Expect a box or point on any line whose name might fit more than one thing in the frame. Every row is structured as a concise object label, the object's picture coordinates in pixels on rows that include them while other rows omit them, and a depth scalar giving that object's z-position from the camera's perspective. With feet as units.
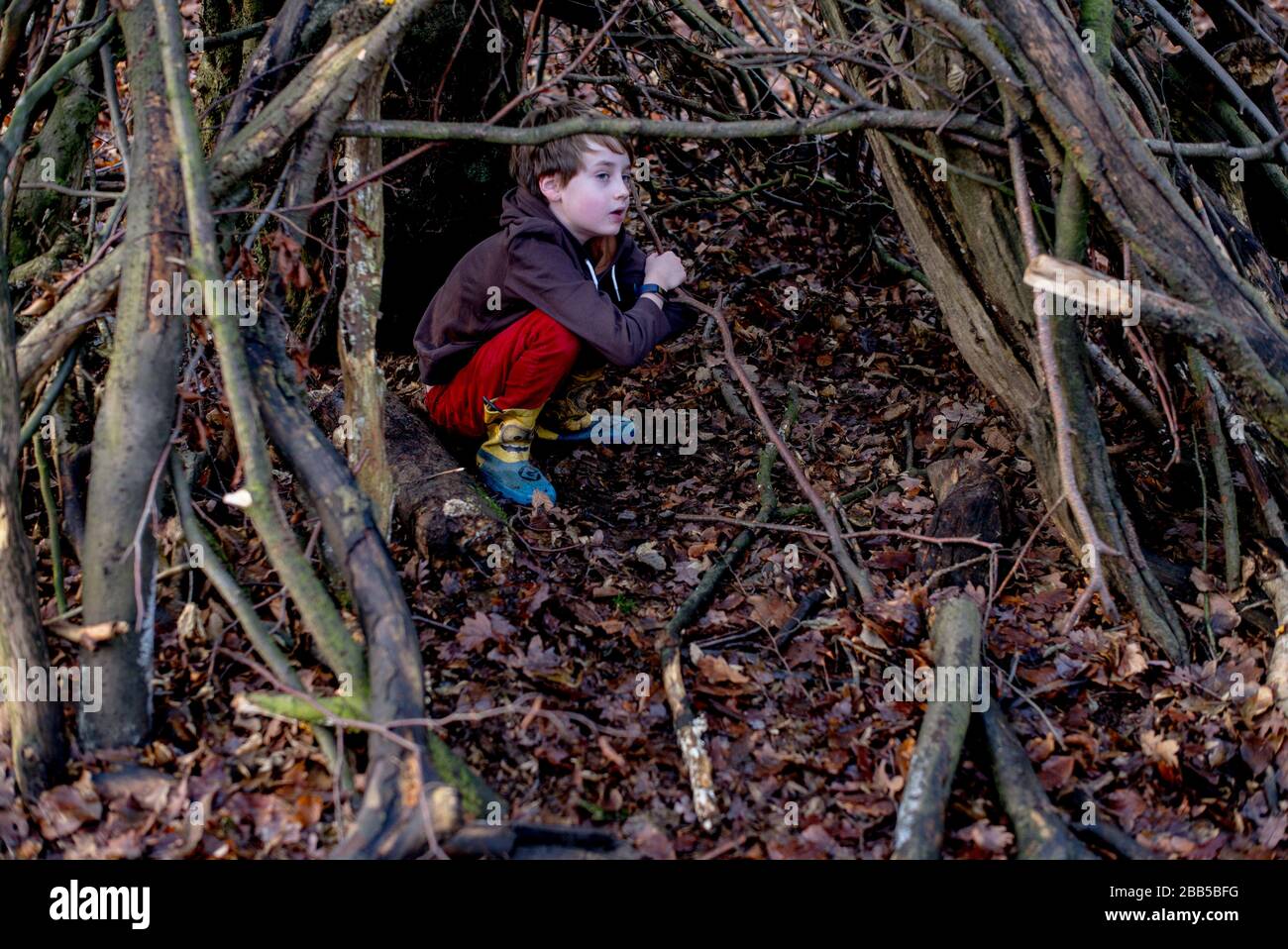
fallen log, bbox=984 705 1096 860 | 8.72
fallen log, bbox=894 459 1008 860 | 8.86
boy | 13.12
